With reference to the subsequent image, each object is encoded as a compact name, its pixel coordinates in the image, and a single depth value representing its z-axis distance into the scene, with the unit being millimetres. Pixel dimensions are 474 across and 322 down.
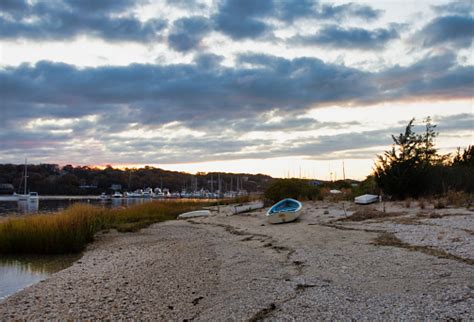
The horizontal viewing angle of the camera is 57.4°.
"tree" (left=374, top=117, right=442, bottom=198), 24375
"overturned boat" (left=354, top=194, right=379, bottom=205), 23547
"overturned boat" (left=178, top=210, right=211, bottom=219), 29980
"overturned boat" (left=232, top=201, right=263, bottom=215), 29739
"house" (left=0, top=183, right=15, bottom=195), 106612
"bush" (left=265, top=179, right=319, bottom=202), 31828
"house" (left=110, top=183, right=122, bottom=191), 126462
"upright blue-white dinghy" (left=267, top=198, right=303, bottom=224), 19938
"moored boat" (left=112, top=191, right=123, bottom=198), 112375
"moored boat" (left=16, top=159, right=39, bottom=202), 78000
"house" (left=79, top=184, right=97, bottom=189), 123938
